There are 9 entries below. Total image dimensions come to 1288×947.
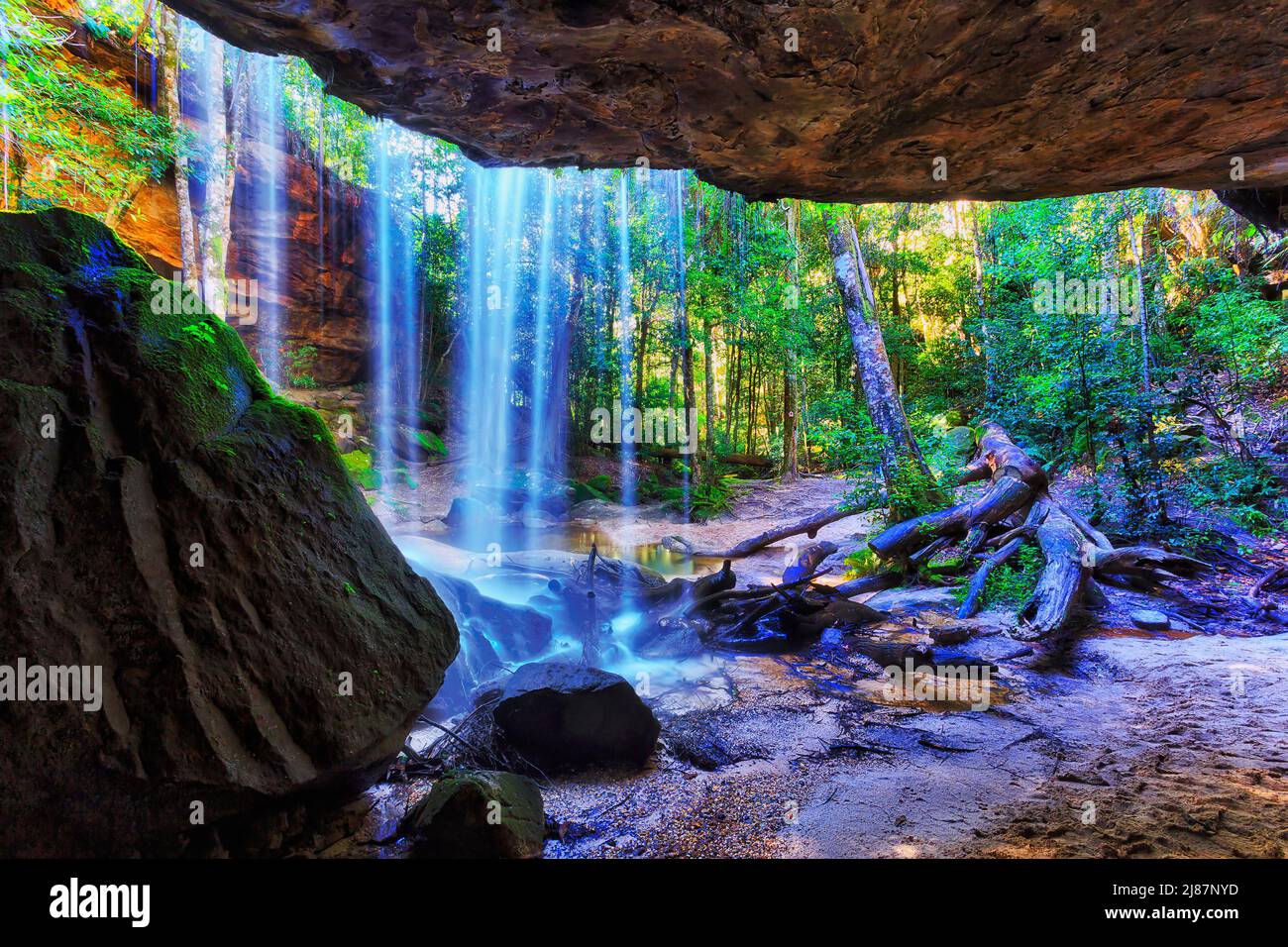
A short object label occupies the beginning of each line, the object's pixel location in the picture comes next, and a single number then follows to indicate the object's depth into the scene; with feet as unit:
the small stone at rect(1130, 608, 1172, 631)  18.43
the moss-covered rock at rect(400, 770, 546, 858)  7.88
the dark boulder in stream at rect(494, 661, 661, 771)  11.96
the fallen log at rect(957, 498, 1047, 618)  22.27
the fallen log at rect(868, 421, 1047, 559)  27.63
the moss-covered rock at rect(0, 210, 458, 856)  6.70
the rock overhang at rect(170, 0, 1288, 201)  8.75
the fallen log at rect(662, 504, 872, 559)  33.24
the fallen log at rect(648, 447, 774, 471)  80.20
